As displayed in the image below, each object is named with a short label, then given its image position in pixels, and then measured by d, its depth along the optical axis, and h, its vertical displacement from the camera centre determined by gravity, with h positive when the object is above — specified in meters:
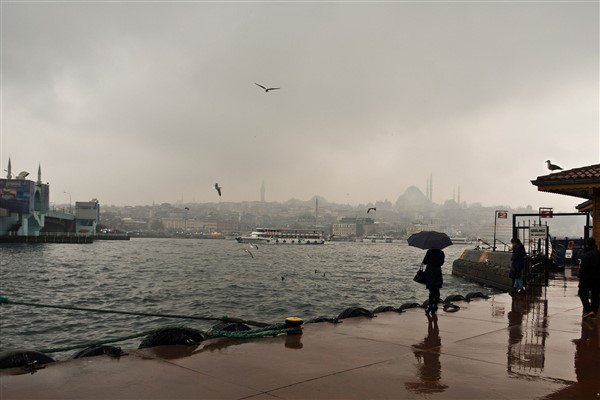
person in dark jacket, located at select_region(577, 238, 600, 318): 10.23 -1.06
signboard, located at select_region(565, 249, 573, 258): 29.48 -1.47
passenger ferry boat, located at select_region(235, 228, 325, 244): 156.50 -4.87
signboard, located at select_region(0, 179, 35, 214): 110.25 +4.60
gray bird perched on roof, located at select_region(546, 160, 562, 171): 18.30 +2.30
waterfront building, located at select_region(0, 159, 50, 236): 110.44 +2.48
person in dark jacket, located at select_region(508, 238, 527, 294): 15.24 -1.19
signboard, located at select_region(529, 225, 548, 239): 18.56 -0.15
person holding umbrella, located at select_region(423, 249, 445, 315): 10.98 -1.08
